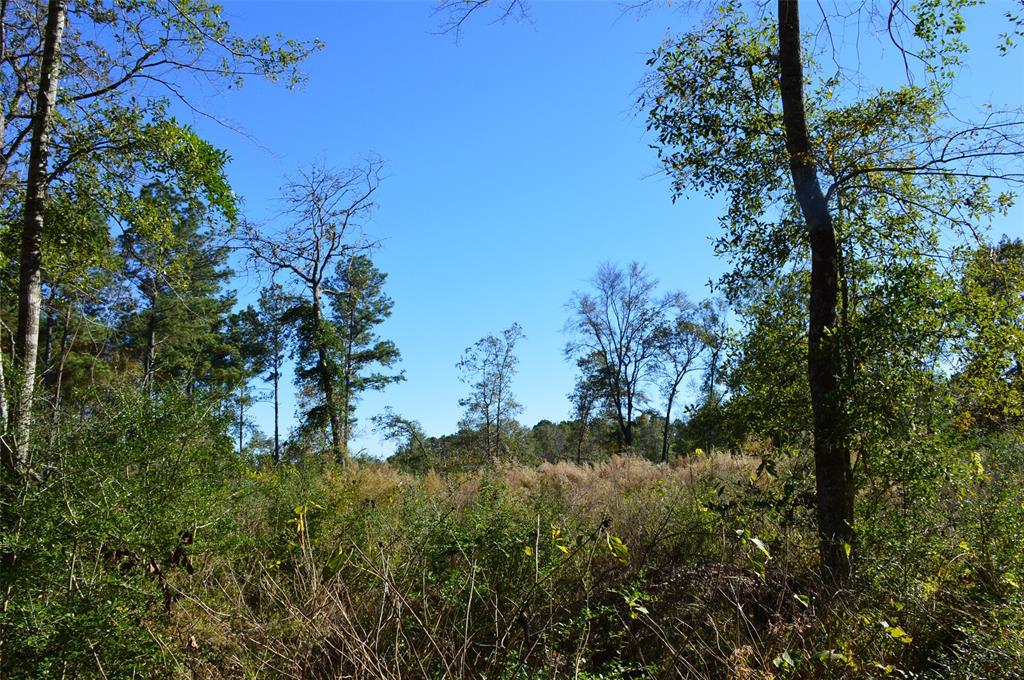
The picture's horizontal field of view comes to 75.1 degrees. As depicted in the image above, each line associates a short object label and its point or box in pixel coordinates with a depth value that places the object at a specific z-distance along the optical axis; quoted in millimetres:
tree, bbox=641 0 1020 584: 5656
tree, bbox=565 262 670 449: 32438
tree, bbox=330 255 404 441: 26516
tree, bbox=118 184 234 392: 7198
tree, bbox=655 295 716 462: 32031
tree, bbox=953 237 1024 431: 5273
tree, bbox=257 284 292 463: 20984
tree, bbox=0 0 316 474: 6227
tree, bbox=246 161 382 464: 17312
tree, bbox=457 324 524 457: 28672
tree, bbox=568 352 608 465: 33719
